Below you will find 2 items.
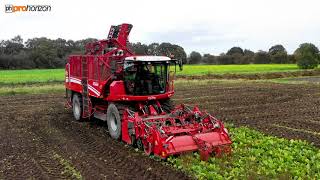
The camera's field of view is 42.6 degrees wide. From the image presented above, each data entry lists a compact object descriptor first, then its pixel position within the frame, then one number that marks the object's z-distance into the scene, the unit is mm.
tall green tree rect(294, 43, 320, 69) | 60056
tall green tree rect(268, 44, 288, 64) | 80719
